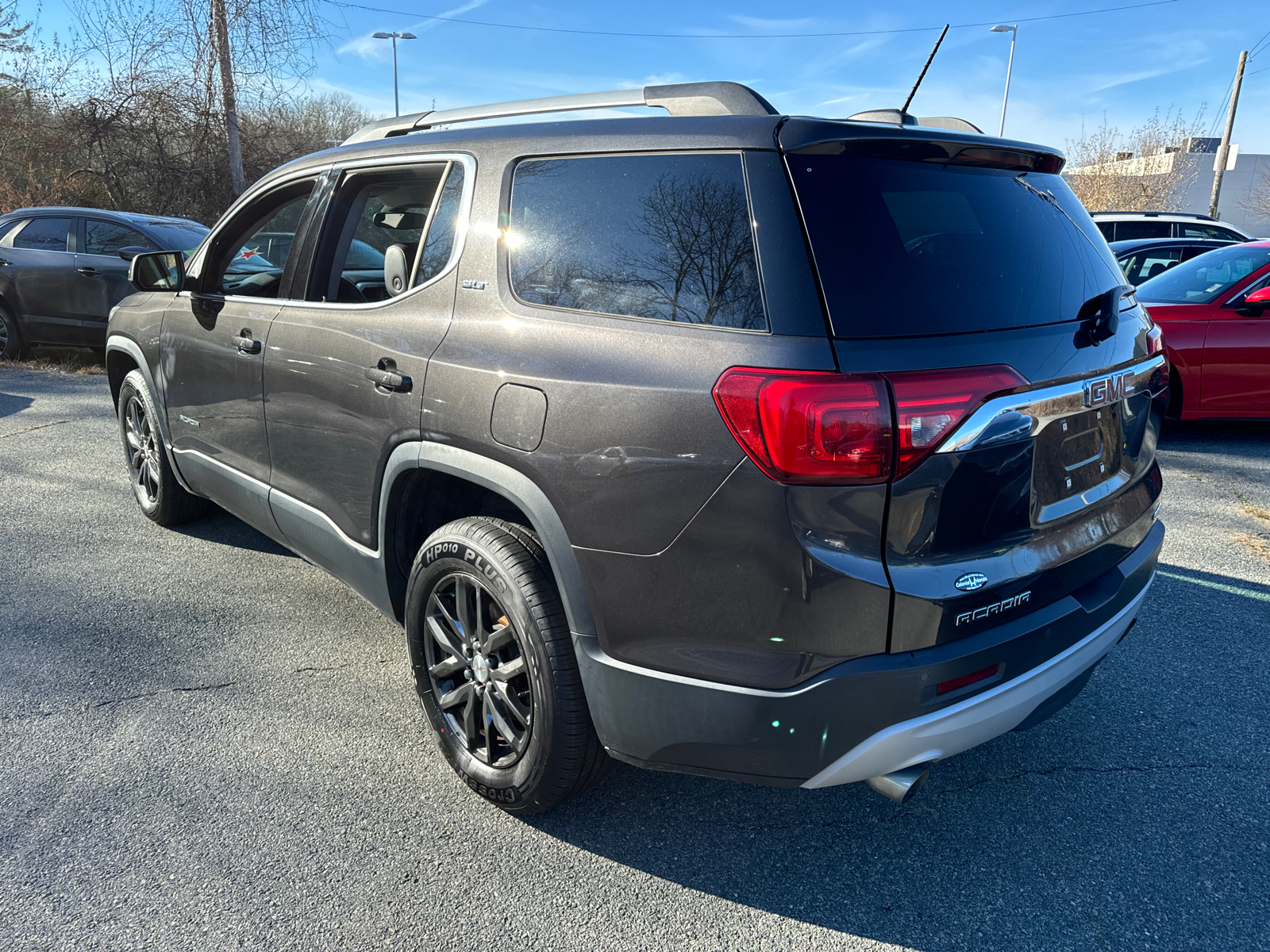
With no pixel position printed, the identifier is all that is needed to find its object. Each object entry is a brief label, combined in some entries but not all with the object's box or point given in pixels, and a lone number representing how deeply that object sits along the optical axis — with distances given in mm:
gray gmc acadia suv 1834
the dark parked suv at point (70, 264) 9070
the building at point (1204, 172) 34094
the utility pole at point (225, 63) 16688
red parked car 6680
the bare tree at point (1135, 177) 32781
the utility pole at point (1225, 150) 27234
